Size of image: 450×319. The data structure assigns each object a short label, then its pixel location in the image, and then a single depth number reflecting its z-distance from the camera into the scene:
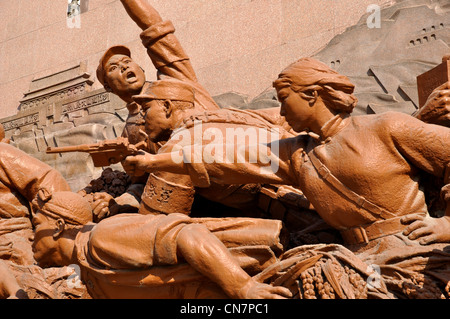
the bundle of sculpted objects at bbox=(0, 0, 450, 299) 3.32
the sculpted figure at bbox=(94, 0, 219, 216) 5.34
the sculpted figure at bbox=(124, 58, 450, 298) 3.31
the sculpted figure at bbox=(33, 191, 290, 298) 3.34
